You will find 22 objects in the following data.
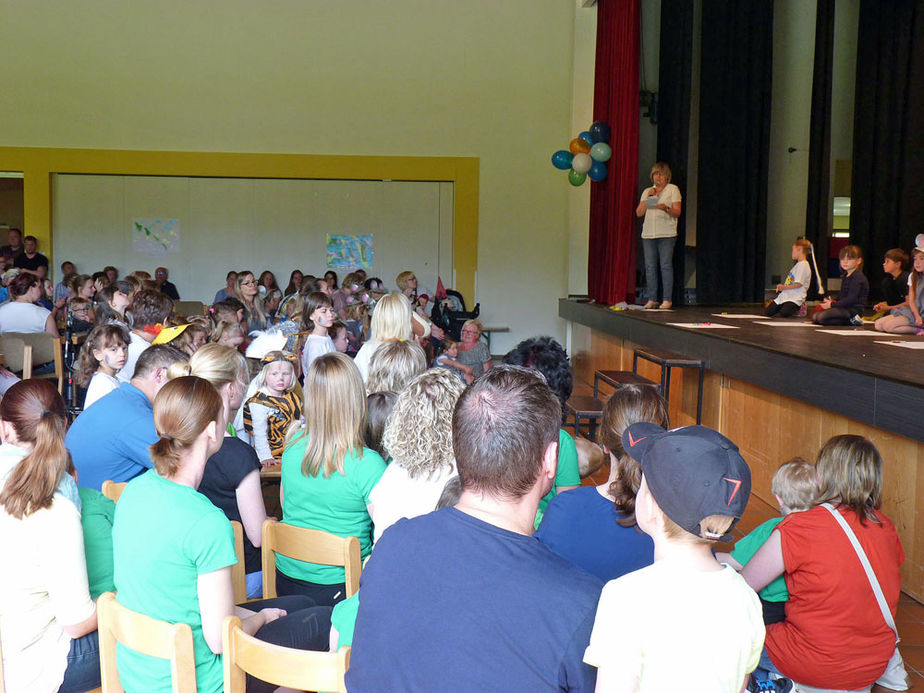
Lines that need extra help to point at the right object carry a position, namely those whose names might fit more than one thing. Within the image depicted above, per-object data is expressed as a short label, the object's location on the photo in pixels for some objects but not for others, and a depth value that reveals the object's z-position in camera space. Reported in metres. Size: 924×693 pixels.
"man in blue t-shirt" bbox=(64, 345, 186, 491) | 2.98
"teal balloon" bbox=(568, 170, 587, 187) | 10.43
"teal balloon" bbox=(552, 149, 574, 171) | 10.54
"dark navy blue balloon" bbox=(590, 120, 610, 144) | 9.98
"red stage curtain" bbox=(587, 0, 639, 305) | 9.28
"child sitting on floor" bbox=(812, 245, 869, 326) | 7.07
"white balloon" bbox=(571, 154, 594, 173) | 10.30
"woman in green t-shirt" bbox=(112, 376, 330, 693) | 1.88
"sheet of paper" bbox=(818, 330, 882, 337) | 6.16
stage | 3.57
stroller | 10.04
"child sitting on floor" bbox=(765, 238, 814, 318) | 8.12
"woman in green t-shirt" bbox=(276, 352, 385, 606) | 2.59
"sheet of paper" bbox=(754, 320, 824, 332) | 7.03
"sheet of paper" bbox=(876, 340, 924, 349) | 5.16
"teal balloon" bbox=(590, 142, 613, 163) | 9.91
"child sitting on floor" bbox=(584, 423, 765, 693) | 1.32
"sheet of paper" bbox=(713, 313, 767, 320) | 7.91
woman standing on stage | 8.41
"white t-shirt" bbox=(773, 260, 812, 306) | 8.13
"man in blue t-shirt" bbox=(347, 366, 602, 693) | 1.22
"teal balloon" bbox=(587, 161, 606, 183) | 10.19
